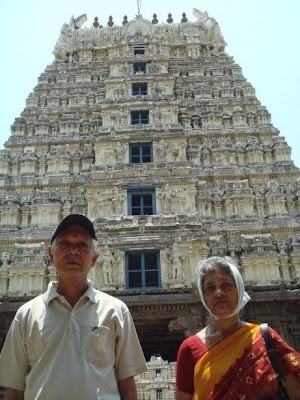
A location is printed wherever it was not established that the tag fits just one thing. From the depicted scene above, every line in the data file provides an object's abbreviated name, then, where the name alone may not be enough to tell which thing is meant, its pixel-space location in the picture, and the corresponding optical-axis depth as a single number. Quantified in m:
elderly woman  3.84
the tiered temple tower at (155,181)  14.79
